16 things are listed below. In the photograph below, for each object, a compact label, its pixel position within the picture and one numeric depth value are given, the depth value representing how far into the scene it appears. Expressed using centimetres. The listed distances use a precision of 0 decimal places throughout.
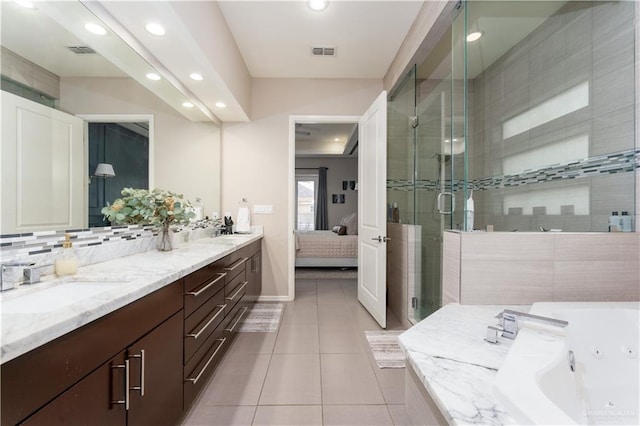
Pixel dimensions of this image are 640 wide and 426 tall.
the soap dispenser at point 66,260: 130
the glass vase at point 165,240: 211
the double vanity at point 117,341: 68
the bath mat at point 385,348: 212
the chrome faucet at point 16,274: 109
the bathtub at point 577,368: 74
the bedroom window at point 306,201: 841
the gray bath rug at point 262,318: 271
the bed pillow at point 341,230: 538
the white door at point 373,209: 275
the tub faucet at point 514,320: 110
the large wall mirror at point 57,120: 119
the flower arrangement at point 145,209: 183
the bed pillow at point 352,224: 546
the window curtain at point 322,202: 827
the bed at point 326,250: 511
